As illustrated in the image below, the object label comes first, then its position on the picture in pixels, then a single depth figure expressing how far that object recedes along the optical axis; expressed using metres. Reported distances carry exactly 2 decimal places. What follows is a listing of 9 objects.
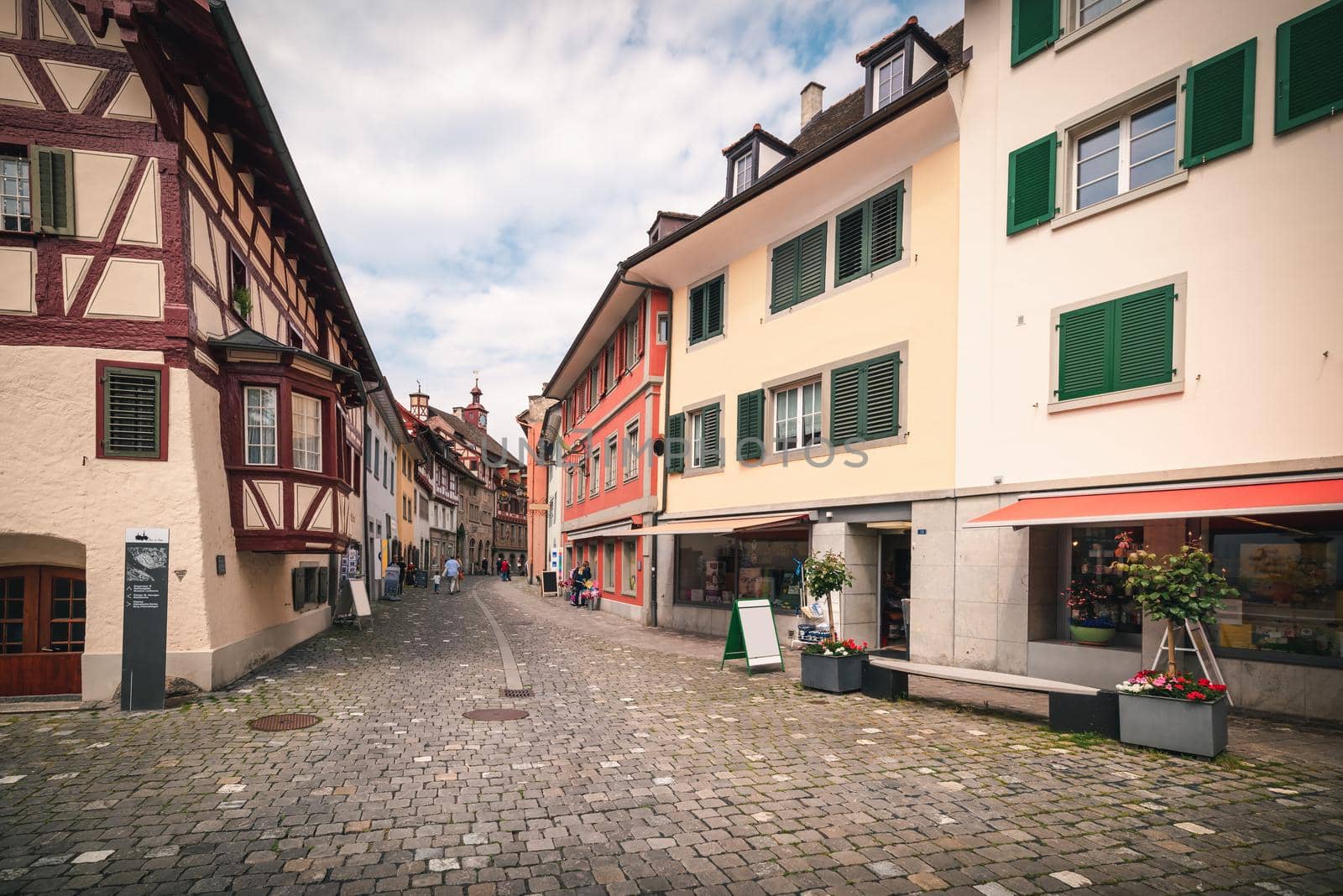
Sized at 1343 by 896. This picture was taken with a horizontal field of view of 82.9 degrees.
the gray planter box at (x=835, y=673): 10.30
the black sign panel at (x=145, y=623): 9.17
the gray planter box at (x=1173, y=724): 6.91
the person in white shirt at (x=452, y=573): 34.59
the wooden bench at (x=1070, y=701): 7.76
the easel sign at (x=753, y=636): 11.98
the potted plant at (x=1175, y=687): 6.97
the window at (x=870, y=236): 13.45
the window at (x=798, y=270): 15.25
